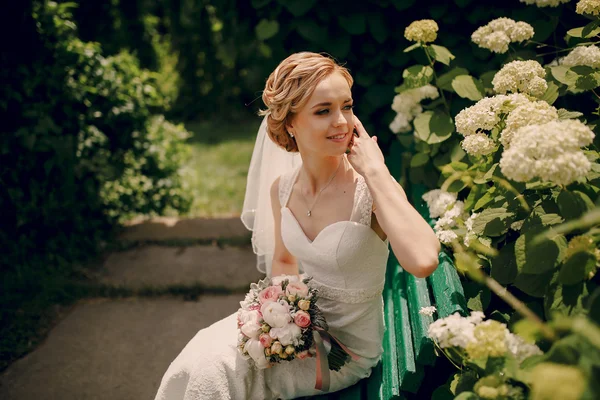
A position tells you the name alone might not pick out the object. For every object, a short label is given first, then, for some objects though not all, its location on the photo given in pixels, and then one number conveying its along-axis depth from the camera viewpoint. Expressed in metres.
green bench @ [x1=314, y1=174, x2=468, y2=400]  2.10
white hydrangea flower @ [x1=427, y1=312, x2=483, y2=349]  1.56
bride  2.25
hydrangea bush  1.52
